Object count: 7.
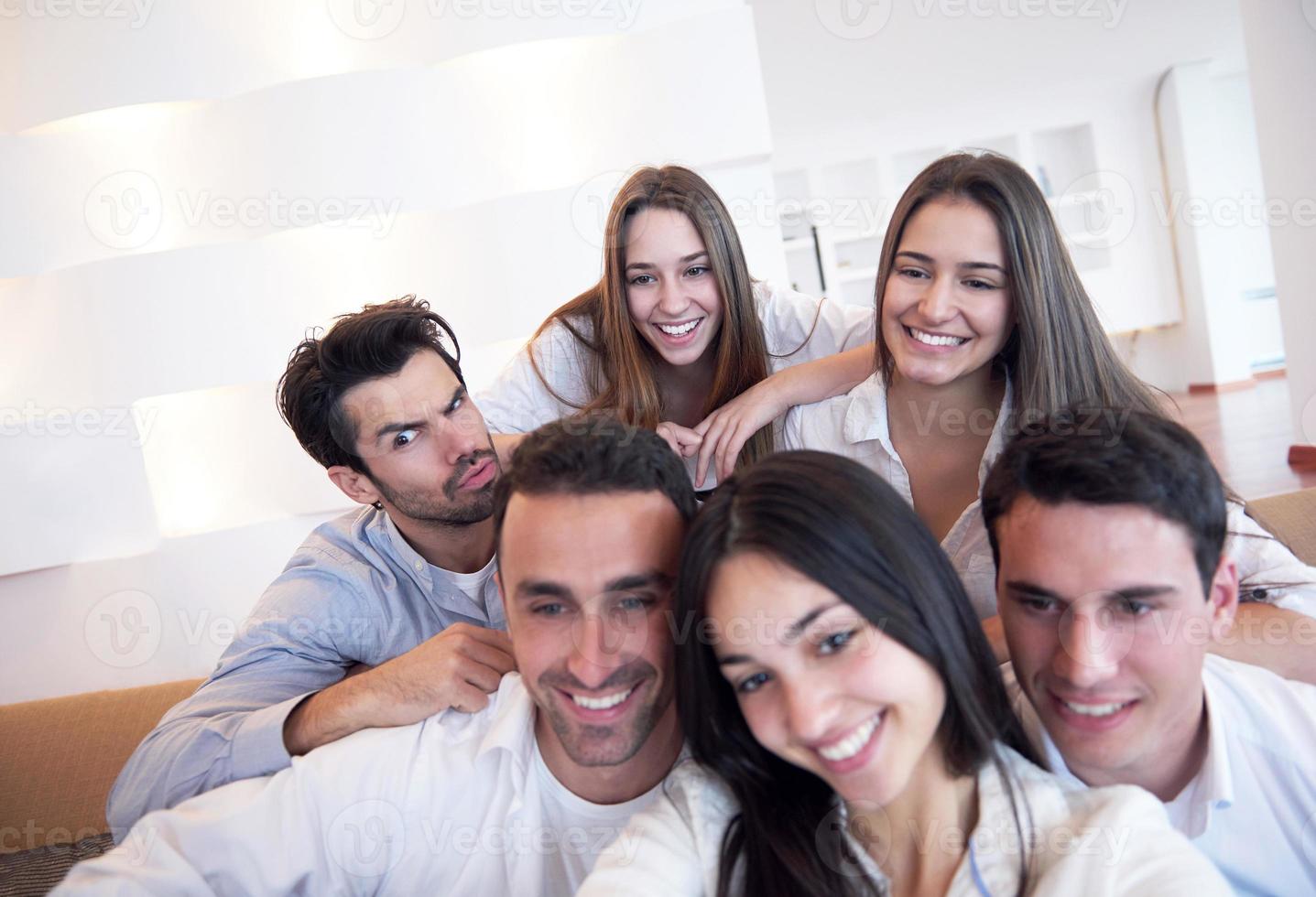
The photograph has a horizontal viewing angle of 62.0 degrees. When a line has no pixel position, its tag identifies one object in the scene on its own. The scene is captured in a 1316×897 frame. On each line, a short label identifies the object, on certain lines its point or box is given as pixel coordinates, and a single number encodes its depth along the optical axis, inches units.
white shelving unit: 299.1
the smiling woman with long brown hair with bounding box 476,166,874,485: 91.7
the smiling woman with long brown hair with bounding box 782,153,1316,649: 75.0
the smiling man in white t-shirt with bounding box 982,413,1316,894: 51.4
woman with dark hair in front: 46.3
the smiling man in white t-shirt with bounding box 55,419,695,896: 54.9
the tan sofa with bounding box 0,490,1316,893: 83.1
